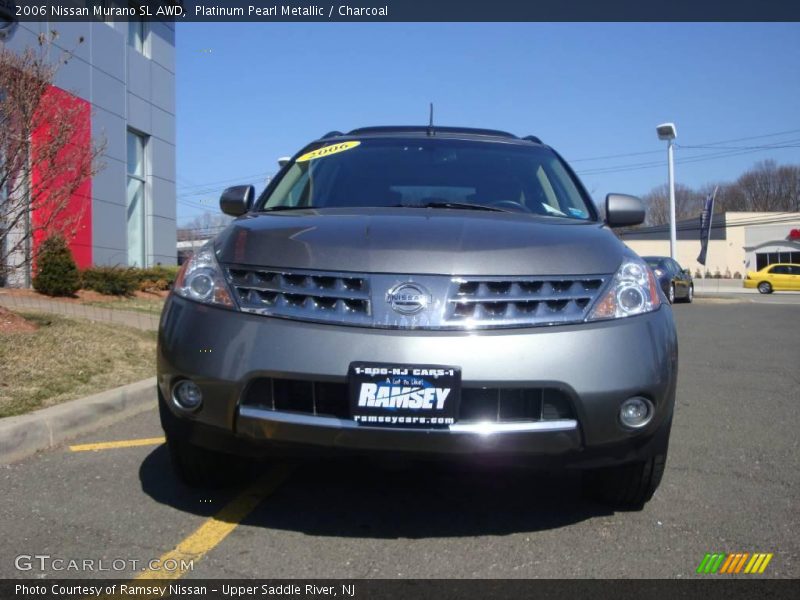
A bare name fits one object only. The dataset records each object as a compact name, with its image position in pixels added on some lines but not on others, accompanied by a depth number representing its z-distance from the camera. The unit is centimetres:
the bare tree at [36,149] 709
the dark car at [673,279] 2198
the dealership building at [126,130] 1588
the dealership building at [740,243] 5975
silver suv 260
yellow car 3906
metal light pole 2842
